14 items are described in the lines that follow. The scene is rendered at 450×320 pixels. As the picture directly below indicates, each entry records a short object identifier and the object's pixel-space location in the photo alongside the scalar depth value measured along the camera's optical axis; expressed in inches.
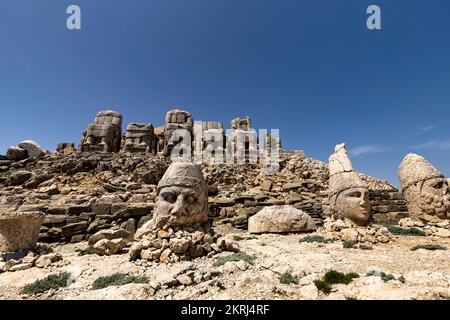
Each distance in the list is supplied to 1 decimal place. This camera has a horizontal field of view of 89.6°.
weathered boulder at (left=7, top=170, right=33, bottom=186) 591.5
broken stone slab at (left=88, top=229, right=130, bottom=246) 282.2
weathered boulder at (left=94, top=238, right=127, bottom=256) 249.1
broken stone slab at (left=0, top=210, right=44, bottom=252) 232.1
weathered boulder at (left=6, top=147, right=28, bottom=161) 769.6
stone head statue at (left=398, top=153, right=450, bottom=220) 339.9
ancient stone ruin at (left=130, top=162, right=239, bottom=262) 222.2
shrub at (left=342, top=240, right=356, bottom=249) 263.2
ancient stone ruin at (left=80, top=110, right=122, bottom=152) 926.4
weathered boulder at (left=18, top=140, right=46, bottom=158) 820.0
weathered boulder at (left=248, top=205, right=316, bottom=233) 353.4
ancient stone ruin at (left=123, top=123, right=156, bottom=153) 932.0
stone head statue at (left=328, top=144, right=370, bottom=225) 313.0
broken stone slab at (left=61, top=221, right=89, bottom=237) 353.7
